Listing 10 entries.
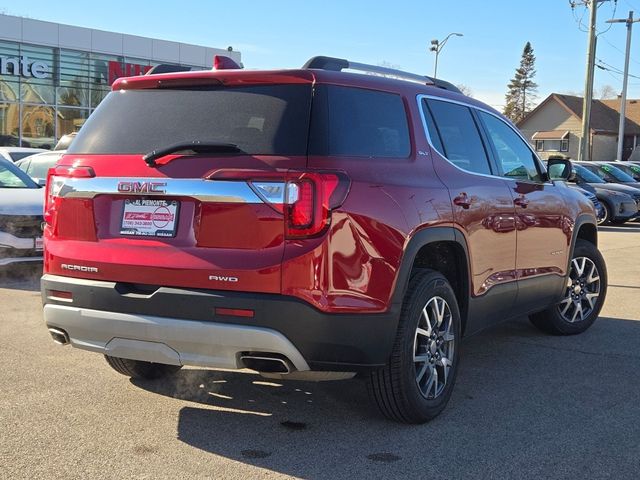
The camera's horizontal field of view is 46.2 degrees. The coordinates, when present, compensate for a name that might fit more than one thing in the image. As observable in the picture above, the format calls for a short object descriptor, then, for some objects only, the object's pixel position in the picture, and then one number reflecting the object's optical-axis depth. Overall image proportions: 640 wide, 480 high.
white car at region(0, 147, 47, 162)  14.46
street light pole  42.38
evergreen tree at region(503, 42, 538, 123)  98.50
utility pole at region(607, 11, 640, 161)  37.84
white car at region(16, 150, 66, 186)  12.49
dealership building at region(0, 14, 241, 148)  27.56
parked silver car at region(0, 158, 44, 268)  8.34
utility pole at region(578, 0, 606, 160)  24.92
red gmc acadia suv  3.57
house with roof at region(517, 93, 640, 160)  62.34
